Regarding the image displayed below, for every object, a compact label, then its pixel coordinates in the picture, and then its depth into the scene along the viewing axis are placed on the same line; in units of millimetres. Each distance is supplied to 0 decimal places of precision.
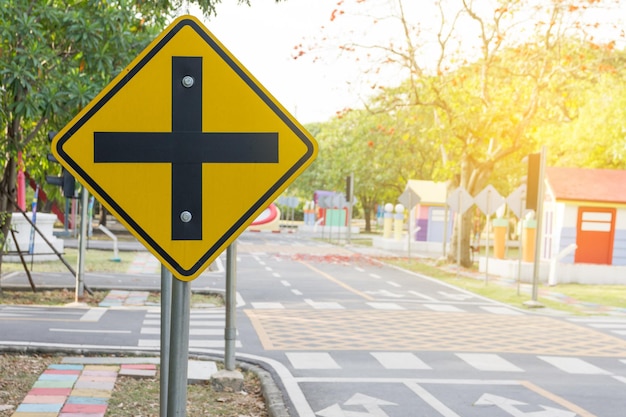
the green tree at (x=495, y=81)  28438
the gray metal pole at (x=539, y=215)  18891
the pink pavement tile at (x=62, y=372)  9148
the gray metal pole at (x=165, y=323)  3893
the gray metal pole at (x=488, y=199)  24116
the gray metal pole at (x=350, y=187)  46219
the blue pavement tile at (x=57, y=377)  8812
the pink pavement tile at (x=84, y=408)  7471
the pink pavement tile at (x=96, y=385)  8493
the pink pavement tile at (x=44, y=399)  7750
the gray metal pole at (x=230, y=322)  9008
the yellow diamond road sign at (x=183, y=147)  3355
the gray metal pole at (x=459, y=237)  28684
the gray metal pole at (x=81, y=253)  16453
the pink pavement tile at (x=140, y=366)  9594
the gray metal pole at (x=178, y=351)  3299
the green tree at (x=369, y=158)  58000
